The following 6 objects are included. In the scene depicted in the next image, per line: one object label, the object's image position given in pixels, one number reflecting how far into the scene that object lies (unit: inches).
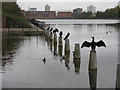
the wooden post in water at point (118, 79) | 540.1
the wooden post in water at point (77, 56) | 892.7
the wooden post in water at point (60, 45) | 1255.0
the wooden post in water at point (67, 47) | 1085.3
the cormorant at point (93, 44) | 748.0
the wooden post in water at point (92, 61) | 737.6
